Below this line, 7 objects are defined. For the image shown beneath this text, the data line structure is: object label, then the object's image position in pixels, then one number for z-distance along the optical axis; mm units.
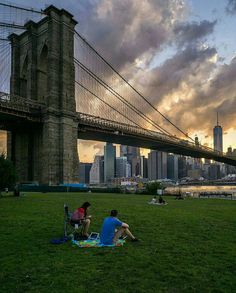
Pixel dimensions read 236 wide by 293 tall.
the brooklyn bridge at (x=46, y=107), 49156
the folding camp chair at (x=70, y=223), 9352
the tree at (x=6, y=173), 28703
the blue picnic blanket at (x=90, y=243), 8328
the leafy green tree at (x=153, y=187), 41588
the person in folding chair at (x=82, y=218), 9414
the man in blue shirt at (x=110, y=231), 8421
